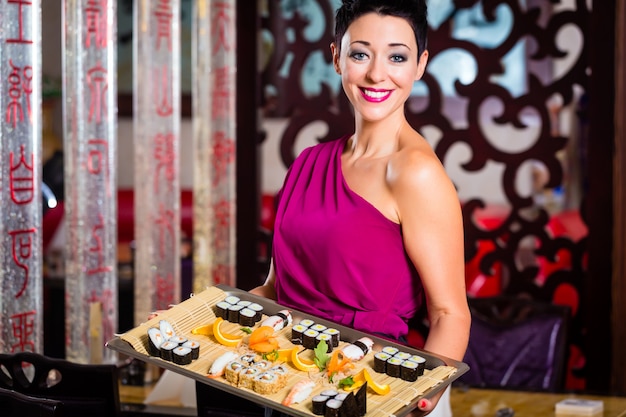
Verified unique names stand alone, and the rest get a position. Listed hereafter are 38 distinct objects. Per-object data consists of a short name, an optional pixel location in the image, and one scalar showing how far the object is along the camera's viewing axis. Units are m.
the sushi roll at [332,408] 2.01
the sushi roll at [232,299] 2.28
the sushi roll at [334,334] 2.16
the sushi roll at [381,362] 2.11
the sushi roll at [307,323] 2.20
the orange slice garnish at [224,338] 2.20
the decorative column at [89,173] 3.30
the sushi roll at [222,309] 2.26
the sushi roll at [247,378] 2.07
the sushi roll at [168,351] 2.13
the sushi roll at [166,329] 2.17
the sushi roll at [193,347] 2.14
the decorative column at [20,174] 2.92
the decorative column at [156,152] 3.69
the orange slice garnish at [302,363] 2.13
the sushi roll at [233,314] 2.25
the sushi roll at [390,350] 2.13
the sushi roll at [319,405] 2.02
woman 2.17
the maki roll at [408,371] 2.08
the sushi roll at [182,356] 2.12
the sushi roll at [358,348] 2.14
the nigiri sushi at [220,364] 2.11
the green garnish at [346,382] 2.08
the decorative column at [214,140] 4.23
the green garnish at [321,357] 2.13
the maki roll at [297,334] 2.18
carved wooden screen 4.21
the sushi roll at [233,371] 2.09
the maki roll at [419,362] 2.09
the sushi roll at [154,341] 2.15
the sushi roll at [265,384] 2.06
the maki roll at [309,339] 2.16
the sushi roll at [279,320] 2.20
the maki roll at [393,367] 2.10
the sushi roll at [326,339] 2.15
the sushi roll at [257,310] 2.25
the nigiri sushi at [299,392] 2.05
